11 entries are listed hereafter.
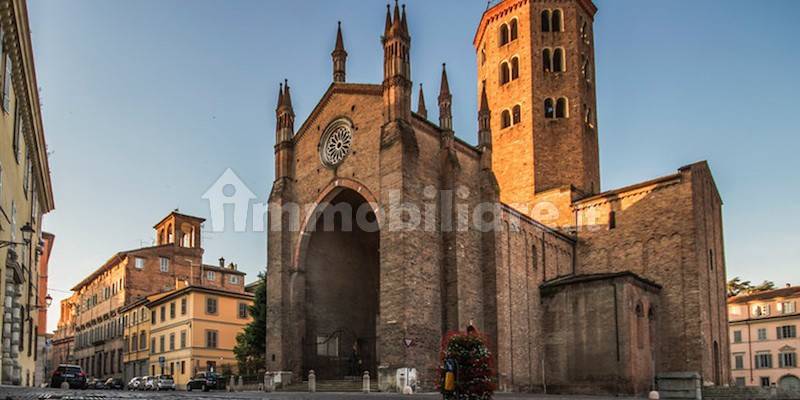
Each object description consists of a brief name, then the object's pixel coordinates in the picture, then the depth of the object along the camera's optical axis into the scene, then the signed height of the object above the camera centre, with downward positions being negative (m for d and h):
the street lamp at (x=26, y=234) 16.03 +1.91
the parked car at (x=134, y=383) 43.38 -4.63
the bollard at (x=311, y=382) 30.56 -3.29
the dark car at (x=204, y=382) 35.97 -3.82
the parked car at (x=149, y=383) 39.74 -4.27
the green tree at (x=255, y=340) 39.59 -1.99
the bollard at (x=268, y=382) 33.16 -3.57
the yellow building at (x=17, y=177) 16.61 +3.56
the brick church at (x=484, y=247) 30.23 +2.60
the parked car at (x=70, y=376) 34.78 -3.37
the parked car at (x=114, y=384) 45.29 -4.88
